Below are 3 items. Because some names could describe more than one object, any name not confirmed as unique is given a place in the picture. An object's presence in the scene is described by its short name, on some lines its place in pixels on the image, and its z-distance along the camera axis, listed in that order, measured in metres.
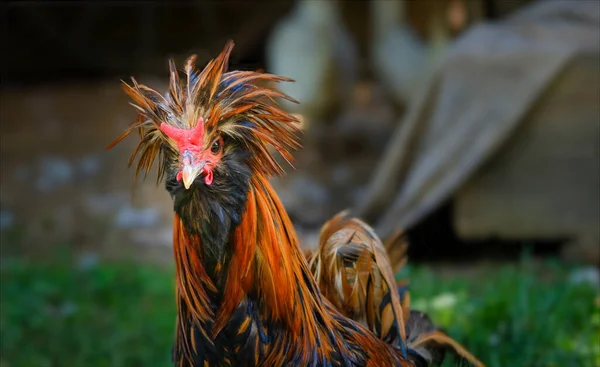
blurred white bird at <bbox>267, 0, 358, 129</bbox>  8.26
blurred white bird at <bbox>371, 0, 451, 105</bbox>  7.96
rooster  2.13
